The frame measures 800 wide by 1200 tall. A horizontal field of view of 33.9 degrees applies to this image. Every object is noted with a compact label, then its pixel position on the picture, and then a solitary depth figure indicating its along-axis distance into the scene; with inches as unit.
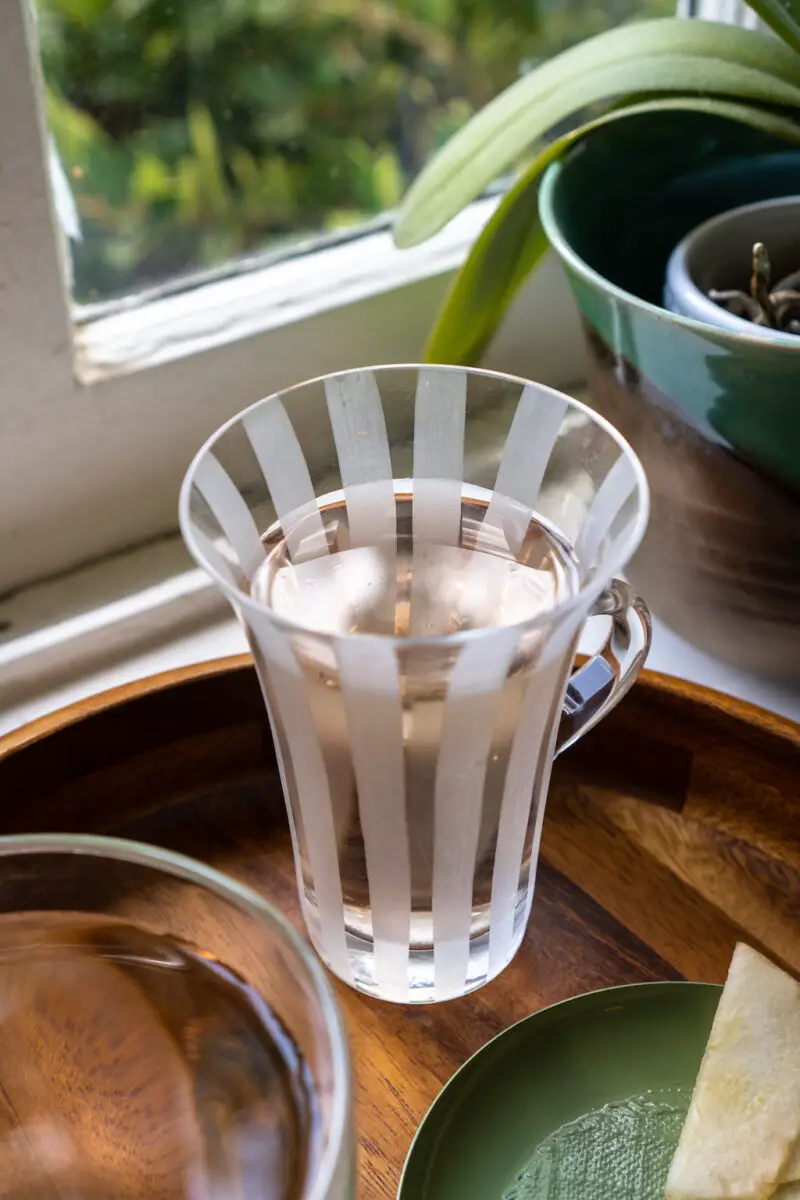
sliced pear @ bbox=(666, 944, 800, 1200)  12.5
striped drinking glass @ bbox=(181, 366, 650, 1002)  12.7
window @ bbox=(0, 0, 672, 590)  19.3
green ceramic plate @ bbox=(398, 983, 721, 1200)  12.8
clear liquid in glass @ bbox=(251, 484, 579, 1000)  13.4
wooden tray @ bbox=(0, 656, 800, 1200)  15.4
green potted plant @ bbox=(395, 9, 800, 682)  15.7
